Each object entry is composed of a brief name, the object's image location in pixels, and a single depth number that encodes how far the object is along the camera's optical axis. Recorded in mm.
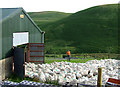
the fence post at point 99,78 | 6832
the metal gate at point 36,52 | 13570
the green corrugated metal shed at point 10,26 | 9852
